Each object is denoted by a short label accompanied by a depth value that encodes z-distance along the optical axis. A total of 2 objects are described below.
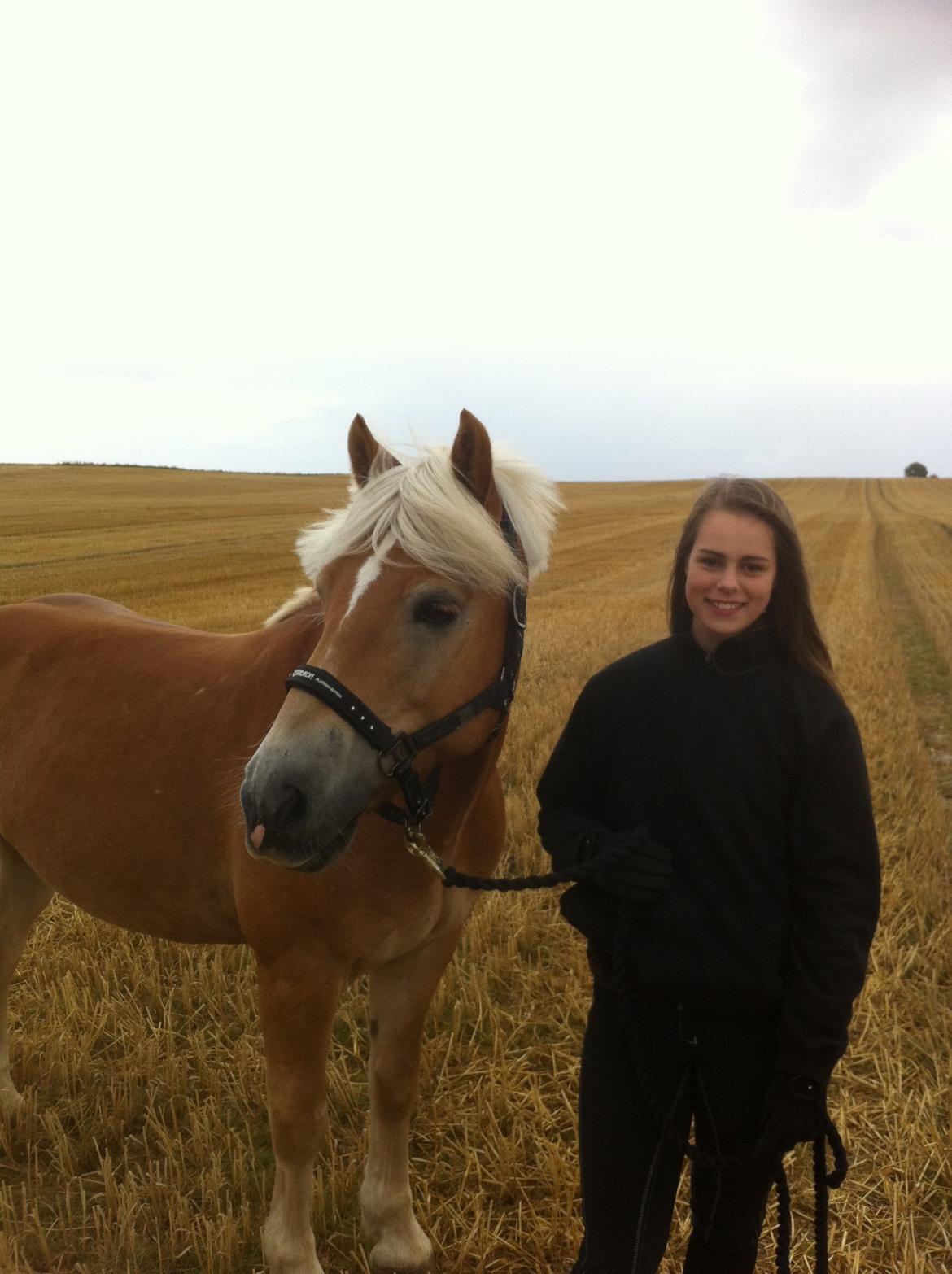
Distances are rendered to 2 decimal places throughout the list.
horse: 1.96
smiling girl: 1.94
